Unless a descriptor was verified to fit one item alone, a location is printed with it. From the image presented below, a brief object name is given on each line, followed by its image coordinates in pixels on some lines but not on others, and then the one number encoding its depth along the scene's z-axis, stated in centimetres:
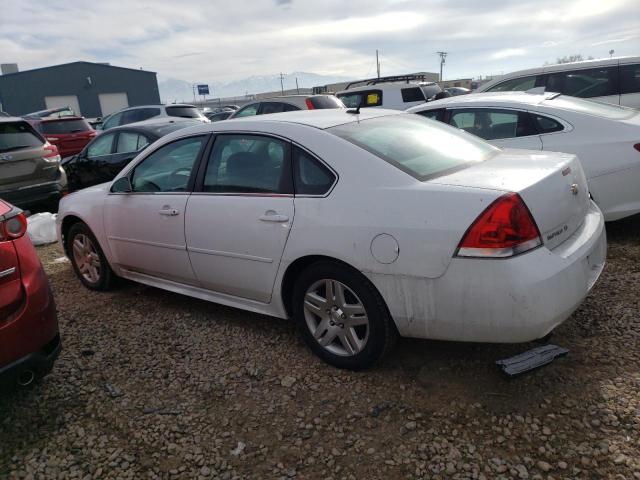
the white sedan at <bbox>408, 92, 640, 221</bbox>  429
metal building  4281
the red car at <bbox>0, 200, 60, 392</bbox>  247
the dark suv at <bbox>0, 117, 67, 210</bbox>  692
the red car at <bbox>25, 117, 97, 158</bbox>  1284
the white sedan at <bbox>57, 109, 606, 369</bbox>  237
